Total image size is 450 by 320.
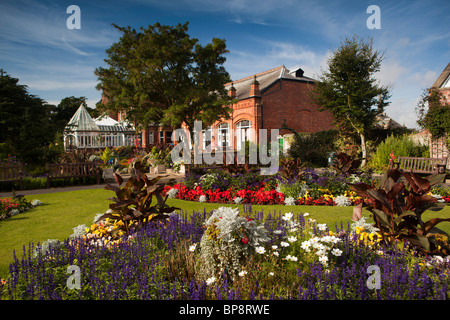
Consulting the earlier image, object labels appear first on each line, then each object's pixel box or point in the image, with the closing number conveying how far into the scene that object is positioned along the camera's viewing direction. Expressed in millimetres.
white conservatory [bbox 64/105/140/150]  26141
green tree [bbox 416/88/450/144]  13547
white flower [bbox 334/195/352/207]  6961
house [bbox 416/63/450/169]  13578
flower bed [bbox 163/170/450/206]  7215
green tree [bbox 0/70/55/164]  14070
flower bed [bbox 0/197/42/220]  6547
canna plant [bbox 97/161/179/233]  4074
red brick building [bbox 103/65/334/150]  23953
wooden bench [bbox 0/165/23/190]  9898
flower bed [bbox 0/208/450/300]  2322
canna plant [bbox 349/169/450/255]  3051
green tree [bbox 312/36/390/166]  16750
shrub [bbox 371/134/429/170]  13864
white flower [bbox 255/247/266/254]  2652
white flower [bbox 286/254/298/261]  2635
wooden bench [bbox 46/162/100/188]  10841
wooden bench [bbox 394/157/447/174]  10375
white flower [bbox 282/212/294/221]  3333
